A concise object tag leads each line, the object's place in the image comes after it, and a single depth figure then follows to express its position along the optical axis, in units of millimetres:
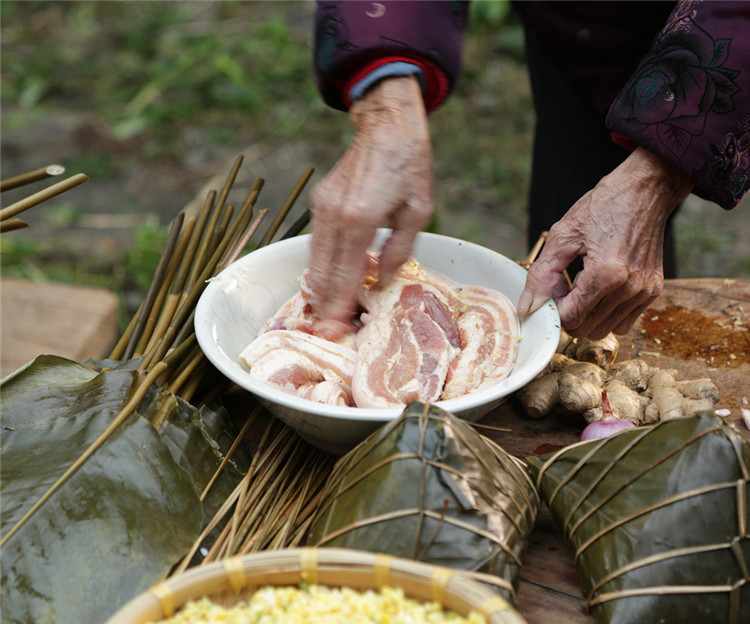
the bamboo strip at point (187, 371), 1320
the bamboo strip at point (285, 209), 1461
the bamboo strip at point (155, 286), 1391
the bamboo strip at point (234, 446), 1269
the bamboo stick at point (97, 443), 1198
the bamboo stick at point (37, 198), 1310
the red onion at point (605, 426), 1292
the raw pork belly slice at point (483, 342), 1296
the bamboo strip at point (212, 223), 1410
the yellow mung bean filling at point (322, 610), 1111
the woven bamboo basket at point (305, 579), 1115
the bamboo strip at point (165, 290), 1375
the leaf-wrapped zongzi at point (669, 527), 1154
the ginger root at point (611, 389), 1321
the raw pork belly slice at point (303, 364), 1286
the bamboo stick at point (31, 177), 1310
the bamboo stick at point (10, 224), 1321
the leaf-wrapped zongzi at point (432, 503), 1170
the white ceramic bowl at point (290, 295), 1240
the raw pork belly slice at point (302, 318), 1334
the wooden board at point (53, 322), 1699
